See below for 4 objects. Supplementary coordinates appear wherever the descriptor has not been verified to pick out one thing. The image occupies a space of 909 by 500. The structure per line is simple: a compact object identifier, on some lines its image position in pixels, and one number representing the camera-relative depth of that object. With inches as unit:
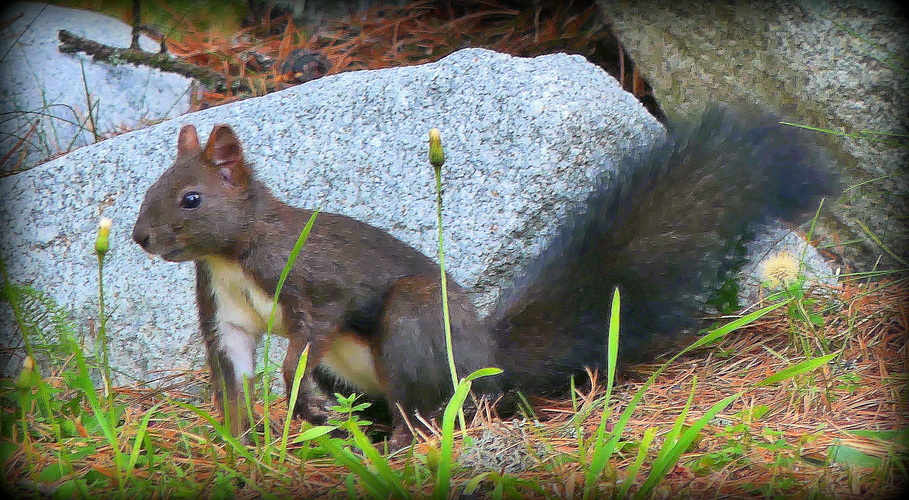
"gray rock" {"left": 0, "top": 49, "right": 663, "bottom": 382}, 223.3
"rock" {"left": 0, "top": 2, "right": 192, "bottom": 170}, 325.1
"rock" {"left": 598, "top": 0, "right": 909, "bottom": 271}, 234.8
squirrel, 184.2
